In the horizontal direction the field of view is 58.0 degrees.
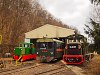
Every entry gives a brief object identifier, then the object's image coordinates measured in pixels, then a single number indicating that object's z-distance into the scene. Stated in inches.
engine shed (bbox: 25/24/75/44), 598.7
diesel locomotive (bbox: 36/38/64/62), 434.0
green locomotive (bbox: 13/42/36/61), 461.0
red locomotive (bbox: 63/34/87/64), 408.7
